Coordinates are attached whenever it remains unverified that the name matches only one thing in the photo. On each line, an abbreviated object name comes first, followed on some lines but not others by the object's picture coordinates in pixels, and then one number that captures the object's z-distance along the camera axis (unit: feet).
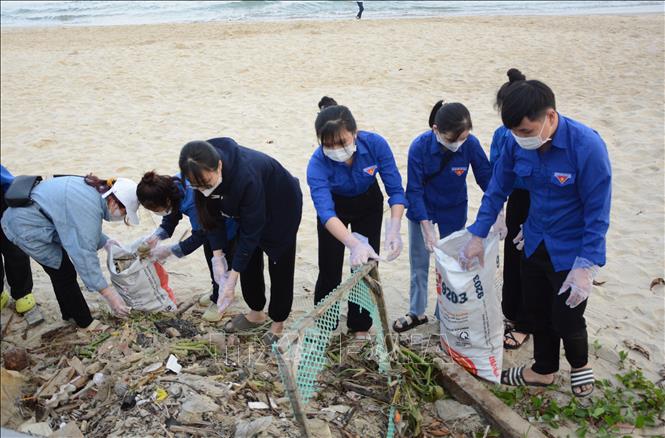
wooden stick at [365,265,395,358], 9.21
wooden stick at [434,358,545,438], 8.96
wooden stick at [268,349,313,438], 6.67
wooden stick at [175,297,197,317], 12.73
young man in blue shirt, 7.93
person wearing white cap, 10.09
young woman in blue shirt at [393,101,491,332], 9.98
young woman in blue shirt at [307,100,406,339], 9.43
